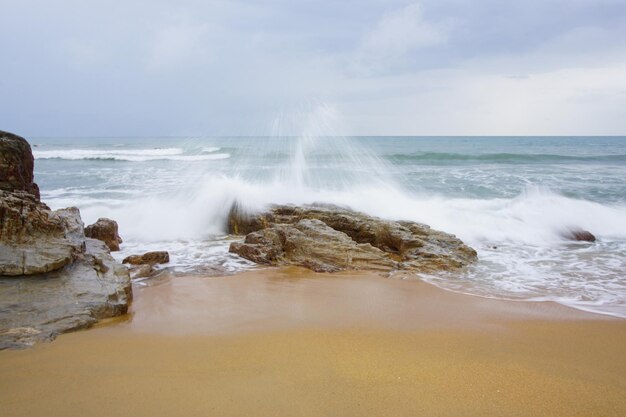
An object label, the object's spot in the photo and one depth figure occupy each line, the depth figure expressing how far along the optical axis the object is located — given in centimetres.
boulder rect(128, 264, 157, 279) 496
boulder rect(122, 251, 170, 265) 546
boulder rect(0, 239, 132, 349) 315
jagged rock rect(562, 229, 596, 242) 766
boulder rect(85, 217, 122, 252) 632
